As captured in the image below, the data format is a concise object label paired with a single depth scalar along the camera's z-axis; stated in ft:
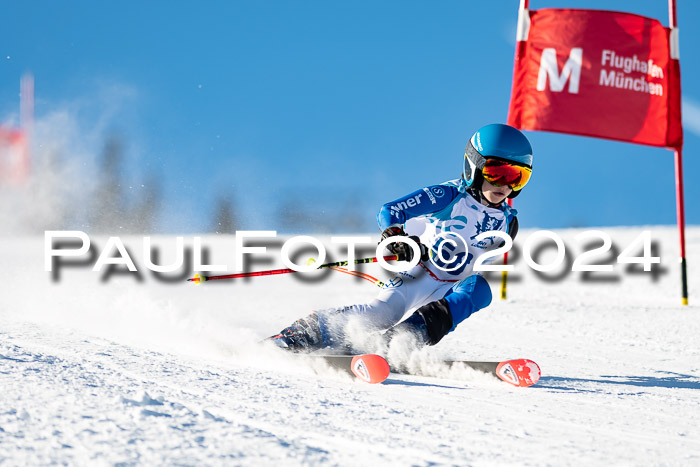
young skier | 22.81
